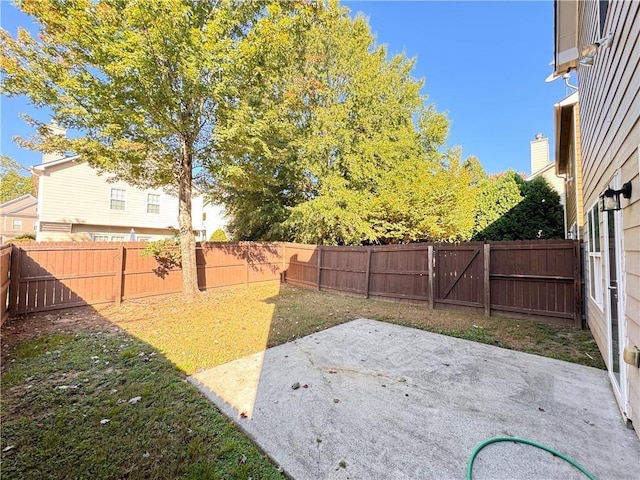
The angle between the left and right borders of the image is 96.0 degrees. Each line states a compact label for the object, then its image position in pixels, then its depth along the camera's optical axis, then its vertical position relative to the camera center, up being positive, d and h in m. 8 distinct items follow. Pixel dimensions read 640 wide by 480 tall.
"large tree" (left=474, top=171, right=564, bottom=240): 11.27 +1.57
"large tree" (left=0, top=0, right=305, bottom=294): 5.37 +3.50
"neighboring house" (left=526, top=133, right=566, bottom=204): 13.34 +4.49
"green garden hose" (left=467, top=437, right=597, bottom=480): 1.88 -1.46
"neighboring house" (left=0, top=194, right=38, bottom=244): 21.48 +2.26
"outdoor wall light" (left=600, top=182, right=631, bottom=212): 2.41 +0.46
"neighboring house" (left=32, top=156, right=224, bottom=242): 12.33 +1.78
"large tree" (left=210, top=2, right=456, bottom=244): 10.90 +4.03
